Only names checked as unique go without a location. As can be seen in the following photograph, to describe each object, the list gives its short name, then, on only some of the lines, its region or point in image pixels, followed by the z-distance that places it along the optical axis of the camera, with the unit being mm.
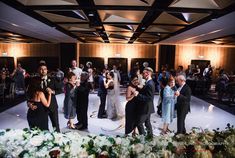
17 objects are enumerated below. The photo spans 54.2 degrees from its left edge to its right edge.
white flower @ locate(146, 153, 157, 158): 1925
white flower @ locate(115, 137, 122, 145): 2154
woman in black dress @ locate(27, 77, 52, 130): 3611
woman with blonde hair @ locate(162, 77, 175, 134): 5393
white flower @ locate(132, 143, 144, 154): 1987
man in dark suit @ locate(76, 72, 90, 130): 5805
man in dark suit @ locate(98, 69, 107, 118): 7098
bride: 6902
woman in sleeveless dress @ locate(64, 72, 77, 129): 5707
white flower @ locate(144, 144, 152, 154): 1988
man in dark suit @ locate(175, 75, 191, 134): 4855
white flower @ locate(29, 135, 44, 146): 2049
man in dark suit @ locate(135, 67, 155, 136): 4551
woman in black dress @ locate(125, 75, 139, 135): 4885
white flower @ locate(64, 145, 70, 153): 1965
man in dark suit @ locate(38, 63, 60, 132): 4618
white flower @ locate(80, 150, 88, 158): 1904
